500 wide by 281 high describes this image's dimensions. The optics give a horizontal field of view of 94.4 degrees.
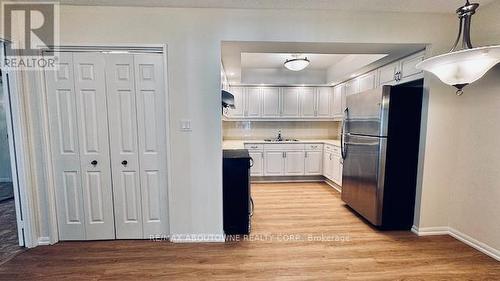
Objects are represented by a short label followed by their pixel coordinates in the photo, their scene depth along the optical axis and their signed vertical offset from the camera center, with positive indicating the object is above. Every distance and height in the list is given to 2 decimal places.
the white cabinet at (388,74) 3.11 +0.72
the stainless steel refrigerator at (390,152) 2.68 -0.33
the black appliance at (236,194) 2.67 -0.82
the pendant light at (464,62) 1.54 +0.44
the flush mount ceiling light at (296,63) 3.83 +1.01
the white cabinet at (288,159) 5.01 -0.76
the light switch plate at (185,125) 2.49 -0.02
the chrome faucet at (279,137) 5.50 -0.33
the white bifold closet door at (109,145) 2.43 -0.24
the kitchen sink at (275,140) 5.43 -0.38
